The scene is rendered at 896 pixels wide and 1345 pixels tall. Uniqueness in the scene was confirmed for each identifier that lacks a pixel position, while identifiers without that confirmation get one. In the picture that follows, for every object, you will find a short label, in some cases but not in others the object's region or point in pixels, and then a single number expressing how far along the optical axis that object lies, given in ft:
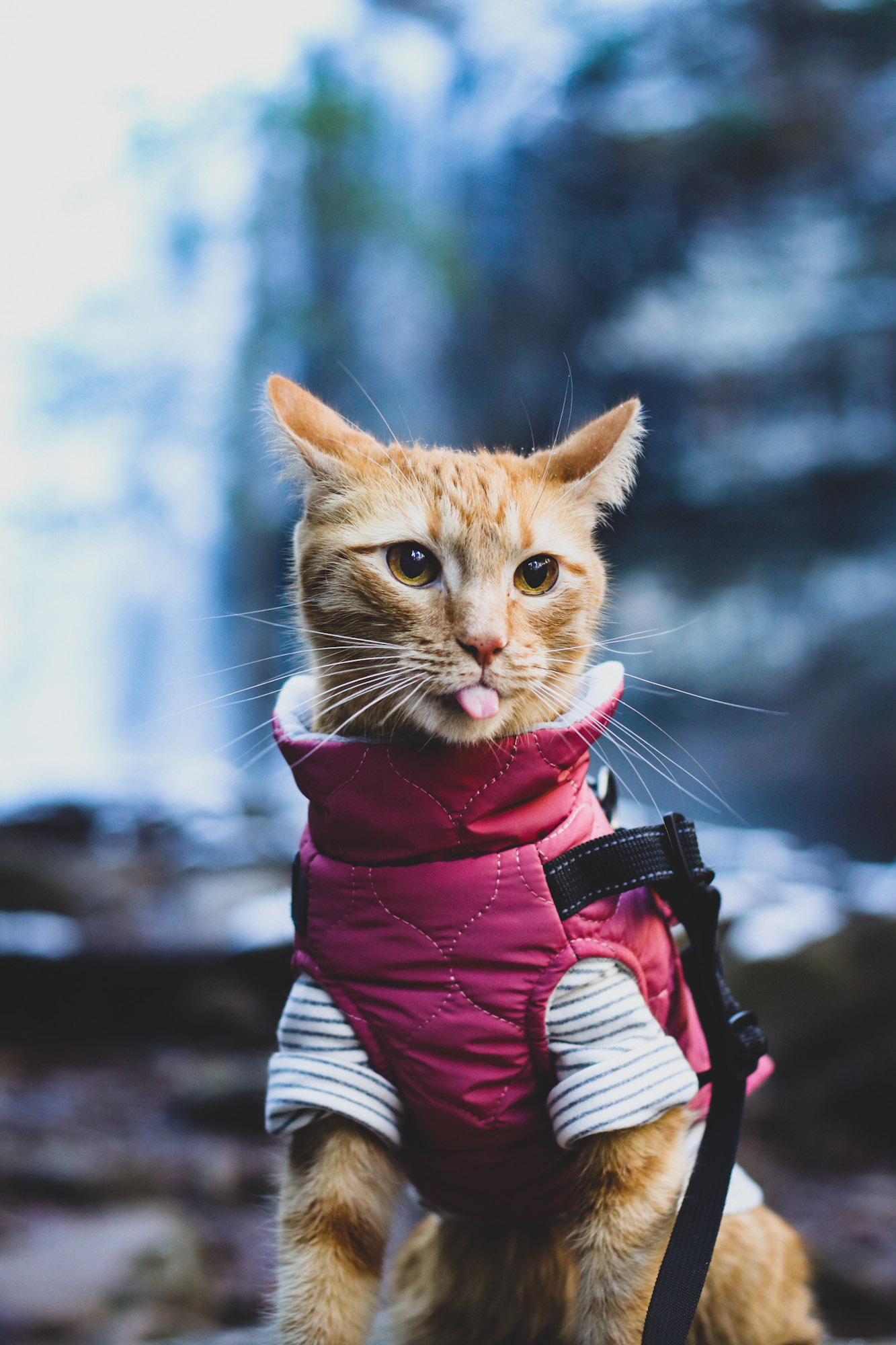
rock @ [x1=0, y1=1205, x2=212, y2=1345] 3.49
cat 2.61
